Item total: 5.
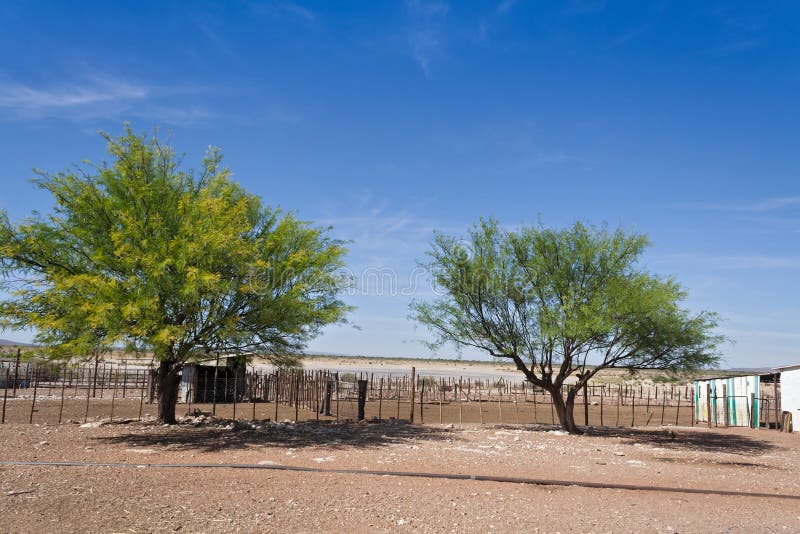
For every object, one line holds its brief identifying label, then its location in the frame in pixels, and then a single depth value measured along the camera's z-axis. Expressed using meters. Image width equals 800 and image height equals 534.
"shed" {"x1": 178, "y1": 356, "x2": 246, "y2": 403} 34.41
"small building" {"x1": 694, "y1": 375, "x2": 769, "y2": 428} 28.16
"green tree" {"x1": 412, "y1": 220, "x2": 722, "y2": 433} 20.67
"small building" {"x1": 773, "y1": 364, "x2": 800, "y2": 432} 26.70
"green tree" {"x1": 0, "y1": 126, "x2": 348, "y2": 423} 16.08
